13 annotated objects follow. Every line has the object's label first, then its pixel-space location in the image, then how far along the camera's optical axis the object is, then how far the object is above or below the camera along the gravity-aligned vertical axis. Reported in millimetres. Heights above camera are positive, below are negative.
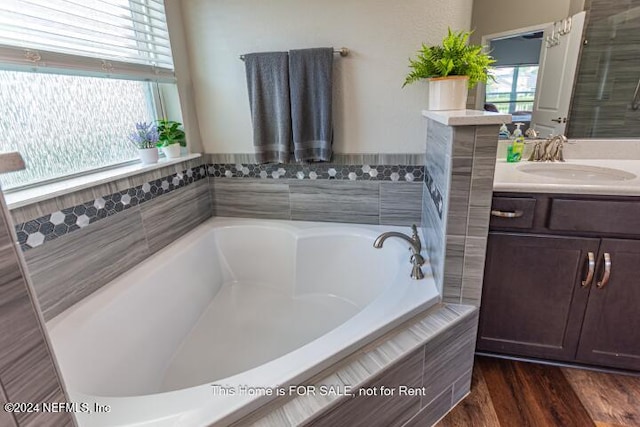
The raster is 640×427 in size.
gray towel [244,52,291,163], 1843 +33
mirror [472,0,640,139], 1719 +130
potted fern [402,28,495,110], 1494 +146
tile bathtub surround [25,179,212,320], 1235 -538
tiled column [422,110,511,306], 1182 -333
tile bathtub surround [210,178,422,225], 2000 -529
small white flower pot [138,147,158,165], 1749 -196
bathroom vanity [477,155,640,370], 1348 -683
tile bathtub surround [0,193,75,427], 483 -318
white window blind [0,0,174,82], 1189 +314
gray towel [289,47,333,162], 1792 +34
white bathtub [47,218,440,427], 958 -809
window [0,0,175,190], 1225 +159
